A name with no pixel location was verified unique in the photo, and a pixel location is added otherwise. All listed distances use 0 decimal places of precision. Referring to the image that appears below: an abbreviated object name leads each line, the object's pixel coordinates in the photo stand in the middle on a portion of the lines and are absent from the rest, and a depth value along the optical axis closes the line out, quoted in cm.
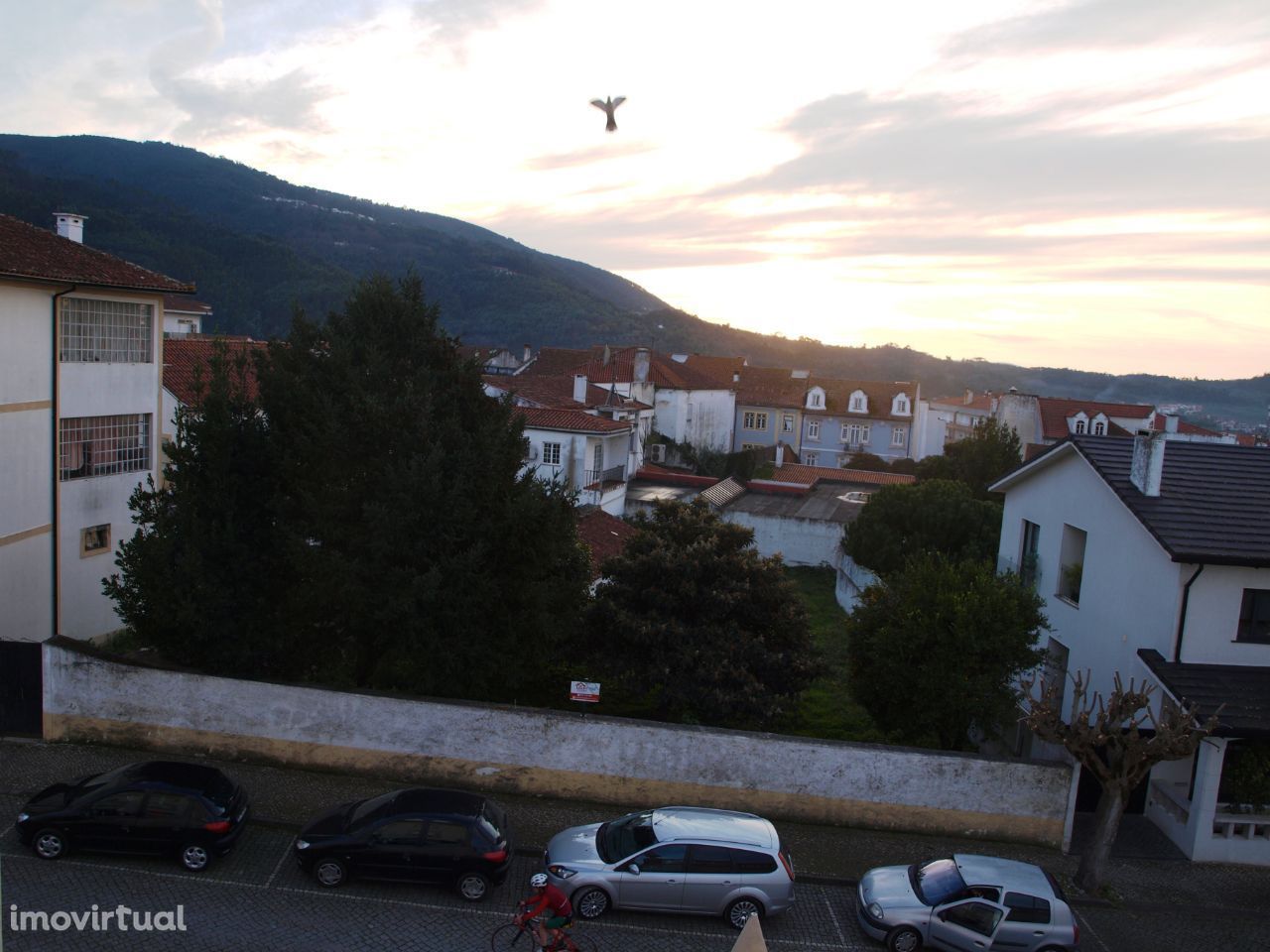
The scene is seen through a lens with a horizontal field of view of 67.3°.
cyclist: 1002
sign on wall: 1558
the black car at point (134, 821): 1198
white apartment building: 1972
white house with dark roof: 1477
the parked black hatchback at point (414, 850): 1195
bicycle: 1103
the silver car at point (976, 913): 1153
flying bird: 1670
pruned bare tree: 1277
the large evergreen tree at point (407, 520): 1579
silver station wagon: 1186
